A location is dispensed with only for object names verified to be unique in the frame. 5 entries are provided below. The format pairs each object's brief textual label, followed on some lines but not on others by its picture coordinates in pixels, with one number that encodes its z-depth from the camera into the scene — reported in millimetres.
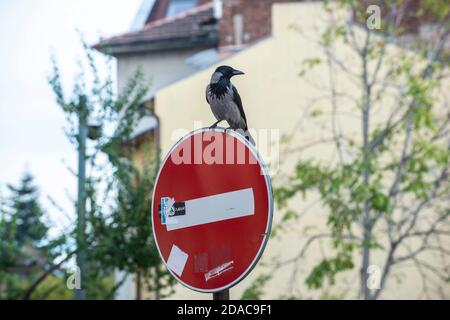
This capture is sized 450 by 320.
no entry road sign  4367
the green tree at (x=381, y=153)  14375
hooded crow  4914
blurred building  21438
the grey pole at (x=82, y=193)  13195
